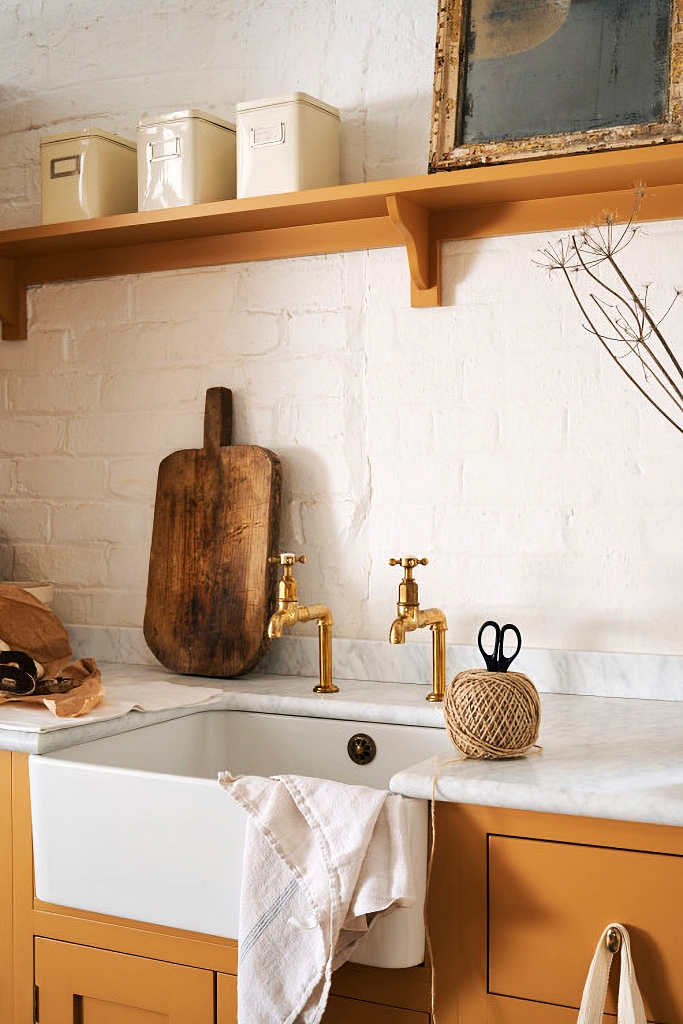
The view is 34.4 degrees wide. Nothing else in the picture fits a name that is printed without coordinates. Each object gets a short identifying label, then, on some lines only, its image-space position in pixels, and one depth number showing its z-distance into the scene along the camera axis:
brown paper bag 1.90
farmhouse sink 1.31
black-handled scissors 1.47
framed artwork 1.70
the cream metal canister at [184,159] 2.01
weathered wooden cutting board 2.03
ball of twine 1.35
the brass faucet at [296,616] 1.81
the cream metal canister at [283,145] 1.91
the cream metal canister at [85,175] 2.12
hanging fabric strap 1.17
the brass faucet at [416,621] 1.74
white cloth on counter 1.58
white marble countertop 1.23
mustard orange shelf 1.73
